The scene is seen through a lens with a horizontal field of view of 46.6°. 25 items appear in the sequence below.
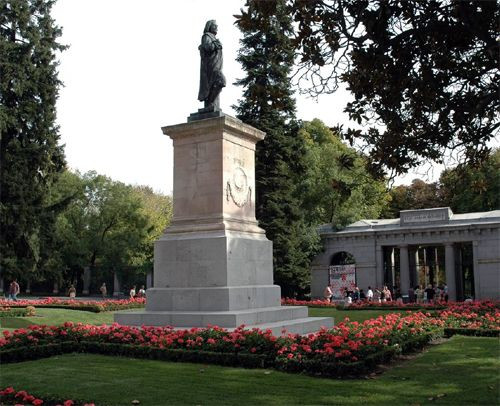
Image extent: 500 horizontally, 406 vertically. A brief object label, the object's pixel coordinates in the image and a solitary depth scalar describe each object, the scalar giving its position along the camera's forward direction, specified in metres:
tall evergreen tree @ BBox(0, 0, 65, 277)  31.95
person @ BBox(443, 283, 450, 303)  34.45
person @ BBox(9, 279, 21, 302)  31.31
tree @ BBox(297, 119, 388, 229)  41.31
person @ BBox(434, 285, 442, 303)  32.83
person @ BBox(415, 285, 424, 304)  32.56
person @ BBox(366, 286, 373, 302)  33.61
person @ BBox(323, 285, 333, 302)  32.41
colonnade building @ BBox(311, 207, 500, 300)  34.50
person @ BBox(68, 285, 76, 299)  40.95
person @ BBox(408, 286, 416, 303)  35.28
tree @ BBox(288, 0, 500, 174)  8.55
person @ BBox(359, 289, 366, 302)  36.87
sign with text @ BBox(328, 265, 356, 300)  38.47
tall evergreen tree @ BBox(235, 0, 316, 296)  34.03
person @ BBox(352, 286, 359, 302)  35.13
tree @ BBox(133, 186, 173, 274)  51.78
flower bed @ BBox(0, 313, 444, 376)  9.24
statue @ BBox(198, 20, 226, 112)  15.15
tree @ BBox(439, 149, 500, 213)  42.39
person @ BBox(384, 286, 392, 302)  33.53
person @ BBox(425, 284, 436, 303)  33.58
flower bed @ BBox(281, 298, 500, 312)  21.00
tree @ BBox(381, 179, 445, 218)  51.16
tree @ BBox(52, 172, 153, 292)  50.72
